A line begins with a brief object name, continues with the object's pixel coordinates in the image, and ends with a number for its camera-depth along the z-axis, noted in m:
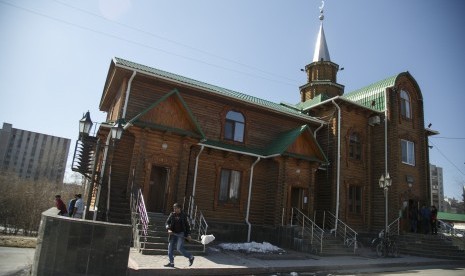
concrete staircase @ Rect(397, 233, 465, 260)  17.86
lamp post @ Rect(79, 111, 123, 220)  9.93
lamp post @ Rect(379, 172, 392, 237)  17.56
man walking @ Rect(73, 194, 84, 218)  13.98
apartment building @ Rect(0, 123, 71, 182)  94.38
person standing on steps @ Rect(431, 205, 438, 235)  20.77
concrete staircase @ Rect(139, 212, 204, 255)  11.33
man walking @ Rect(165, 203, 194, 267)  9.84
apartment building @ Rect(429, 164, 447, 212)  106.62
